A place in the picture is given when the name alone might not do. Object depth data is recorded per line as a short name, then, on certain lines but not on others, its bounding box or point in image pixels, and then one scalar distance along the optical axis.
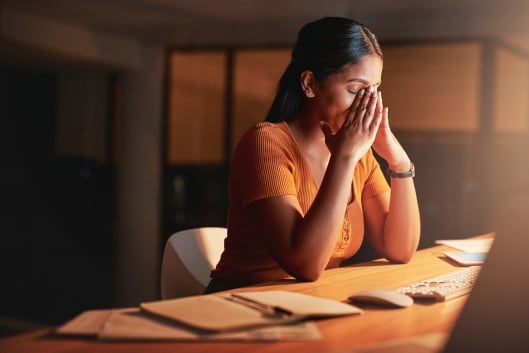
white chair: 1.75
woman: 1.44
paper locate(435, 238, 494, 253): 1.89
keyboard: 1.22
